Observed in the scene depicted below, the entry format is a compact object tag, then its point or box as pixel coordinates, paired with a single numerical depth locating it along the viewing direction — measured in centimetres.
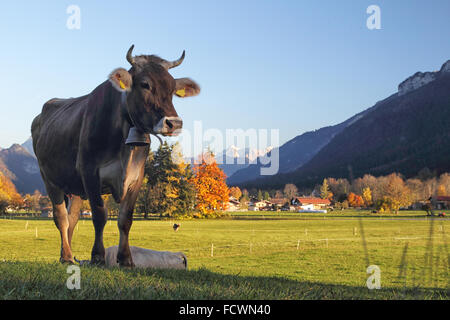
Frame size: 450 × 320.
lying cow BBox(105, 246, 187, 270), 914
